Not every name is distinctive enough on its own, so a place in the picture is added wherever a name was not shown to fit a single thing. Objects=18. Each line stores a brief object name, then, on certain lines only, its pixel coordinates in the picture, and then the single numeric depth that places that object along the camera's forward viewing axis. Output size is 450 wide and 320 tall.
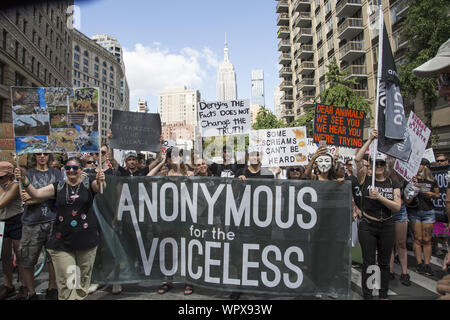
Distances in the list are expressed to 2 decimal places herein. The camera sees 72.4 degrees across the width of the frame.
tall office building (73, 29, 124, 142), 106.24
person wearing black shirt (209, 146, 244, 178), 5.69
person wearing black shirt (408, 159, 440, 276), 5.39
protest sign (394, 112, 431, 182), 5.21
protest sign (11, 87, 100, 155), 4.07
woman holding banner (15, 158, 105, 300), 3.50
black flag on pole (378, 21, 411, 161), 4.23
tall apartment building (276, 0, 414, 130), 30.02
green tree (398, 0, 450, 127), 17.02
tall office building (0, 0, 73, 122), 27.12
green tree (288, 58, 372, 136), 22.86
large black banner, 3.86
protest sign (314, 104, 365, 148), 6.33
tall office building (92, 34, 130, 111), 155.38
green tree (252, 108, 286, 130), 40.09
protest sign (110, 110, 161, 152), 5.28
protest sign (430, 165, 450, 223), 6.31
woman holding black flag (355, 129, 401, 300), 3.96
